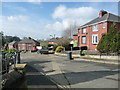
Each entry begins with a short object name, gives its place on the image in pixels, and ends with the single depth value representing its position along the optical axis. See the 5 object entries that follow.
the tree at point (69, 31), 43.77
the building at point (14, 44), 65.04
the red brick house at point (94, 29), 20.39
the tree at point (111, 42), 10.88
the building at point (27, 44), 58.49
